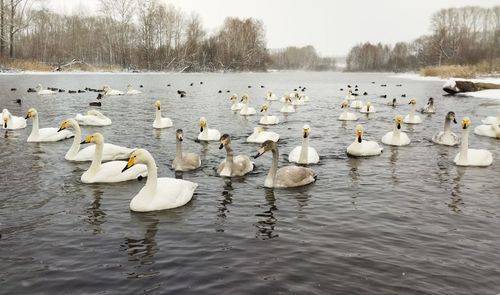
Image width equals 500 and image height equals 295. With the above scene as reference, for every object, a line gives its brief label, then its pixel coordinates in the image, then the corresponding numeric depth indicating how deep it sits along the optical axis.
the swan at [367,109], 28.80
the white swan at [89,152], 13.55
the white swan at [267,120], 22.56
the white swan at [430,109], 28.36
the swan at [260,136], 17.11
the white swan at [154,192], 9.37
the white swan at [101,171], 11.40
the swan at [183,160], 12.70
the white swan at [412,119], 23.55
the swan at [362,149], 15.04
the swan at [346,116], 24.58
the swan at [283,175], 11.37
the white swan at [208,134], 17.46
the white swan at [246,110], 26.77
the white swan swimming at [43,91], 37.03
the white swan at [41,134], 16.72
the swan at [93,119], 21.03
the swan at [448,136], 17.22
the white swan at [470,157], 13.81
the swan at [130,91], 41.42
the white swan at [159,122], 20.68
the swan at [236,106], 28.91
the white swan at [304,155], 13.73
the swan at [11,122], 19.53
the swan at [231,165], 11.95
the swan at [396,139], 17.14
